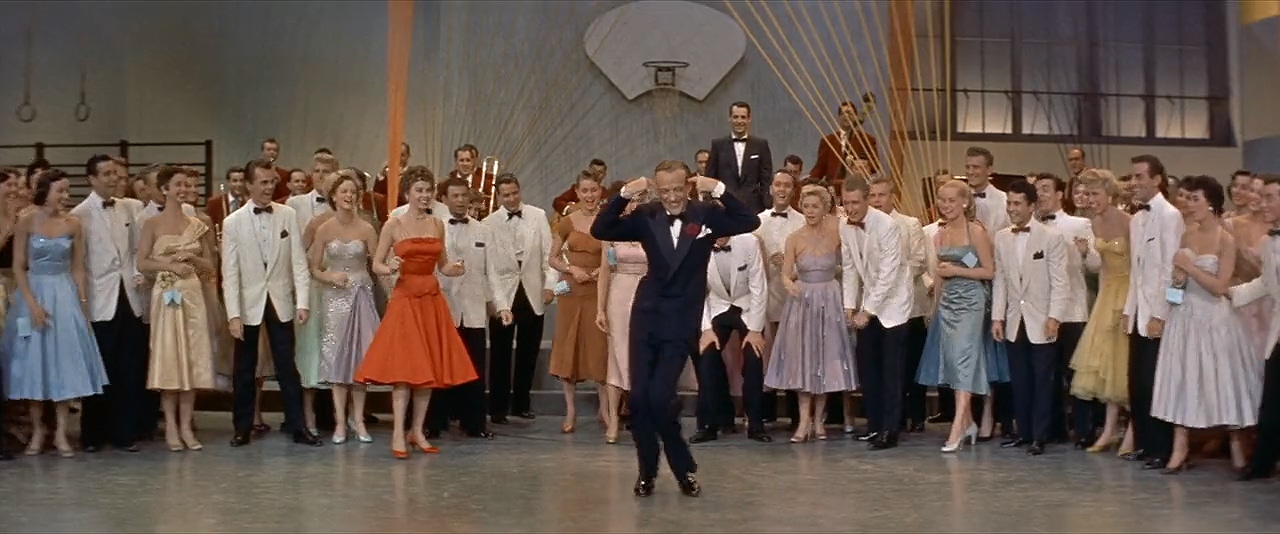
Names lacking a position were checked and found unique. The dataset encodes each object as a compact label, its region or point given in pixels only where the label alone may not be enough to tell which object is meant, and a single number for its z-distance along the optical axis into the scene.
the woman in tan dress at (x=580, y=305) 8.71
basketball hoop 13.13
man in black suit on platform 9.57
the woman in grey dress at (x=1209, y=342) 6.90
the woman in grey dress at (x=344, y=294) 8.05
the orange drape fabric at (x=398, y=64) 10.41
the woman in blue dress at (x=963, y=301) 7.91
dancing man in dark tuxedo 6.37
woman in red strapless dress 7.66
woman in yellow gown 7.64
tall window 13.91
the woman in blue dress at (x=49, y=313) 7.71
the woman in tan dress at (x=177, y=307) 7.91
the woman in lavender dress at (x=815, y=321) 8.24
